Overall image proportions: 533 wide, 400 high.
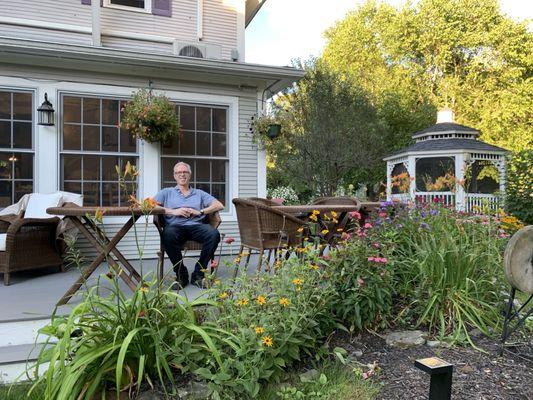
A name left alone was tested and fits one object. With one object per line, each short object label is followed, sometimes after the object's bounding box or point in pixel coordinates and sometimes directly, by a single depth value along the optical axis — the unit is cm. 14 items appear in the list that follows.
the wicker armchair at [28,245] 372
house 487
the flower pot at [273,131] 556
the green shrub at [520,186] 835
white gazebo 910
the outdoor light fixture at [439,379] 134
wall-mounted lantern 480
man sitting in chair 348
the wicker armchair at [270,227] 345
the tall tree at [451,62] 1720
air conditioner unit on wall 610
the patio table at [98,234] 285
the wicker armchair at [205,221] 355
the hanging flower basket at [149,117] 490
